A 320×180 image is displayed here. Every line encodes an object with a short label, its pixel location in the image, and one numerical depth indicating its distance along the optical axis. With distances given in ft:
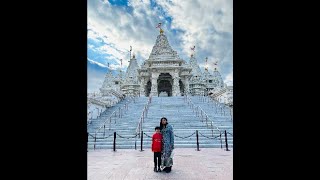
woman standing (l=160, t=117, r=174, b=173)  14.25
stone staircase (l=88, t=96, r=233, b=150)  26.79
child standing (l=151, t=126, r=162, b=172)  14.18
